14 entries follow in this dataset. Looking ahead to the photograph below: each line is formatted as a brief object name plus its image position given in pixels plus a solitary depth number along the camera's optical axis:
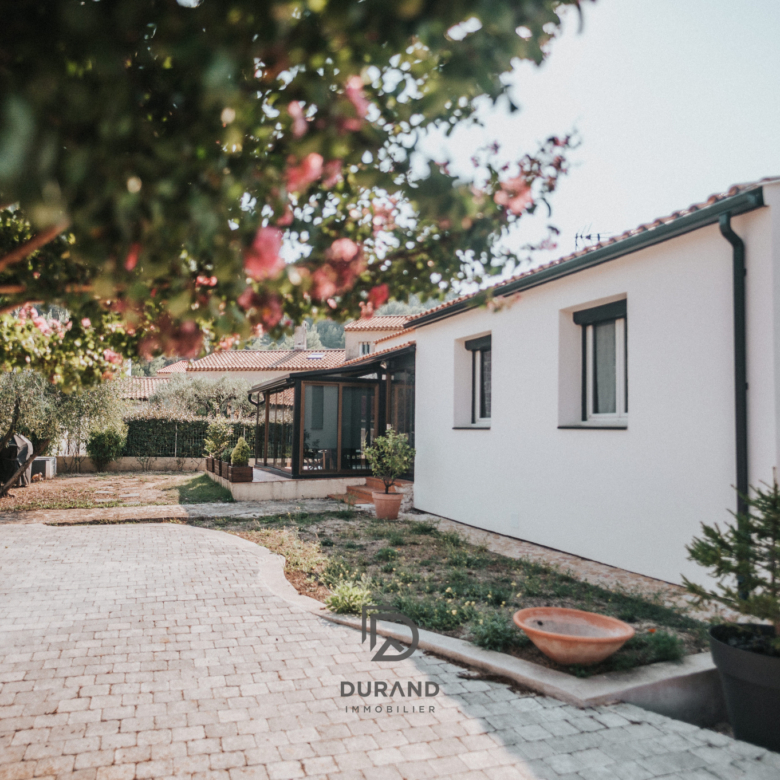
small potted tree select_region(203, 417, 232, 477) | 17.09
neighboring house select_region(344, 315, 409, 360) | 34.97
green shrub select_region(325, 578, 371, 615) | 5.21
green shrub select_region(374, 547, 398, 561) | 7.24
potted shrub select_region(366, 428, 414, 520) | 10.49
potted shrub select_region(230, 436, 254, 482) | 13.39
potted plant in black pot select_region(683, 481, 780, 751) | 3.17
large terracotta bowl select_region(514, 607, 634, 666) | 3.82
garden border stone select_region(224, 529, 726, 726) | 3.61
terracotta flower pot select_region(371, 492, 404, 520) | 10.46
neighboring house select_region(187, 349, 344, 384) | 34.38
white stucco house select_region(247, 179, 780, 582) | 5.25
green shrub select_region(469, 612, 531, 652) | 4.33
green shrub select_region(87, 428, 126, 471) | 20.17
